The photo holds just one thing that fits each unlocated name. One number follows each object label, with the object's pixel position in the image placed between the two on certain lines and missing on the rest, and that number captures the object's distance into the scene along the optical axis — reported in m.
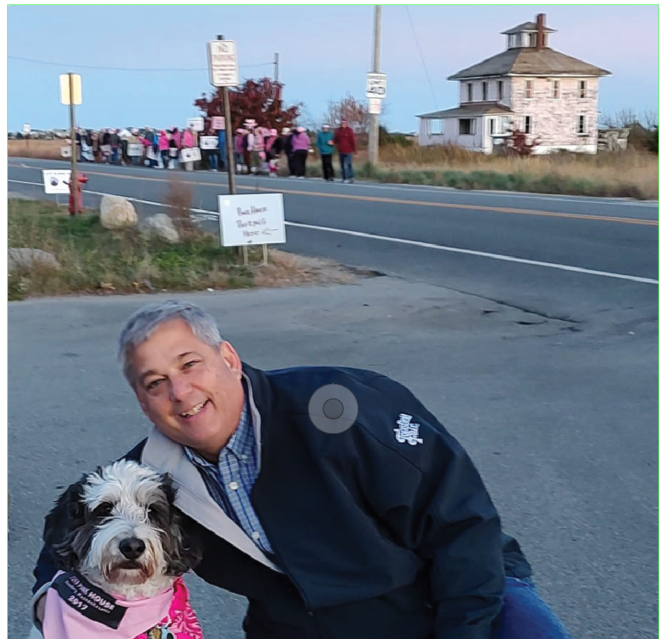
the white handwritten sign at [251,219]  11.60
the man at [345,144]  27.67
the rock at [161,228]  13.37
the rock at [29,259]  11.05
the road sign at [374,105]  29.25
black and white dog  2.43
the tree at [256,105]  41.78
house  72.12
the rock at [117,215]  15.02
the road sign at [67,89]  15.99
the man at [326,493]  2.54
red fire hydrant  17.42
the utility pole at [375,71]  31.80
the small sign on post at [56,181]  17.25
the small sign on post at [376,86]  28.54
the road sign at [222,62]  11.44
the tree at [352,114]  49.25
